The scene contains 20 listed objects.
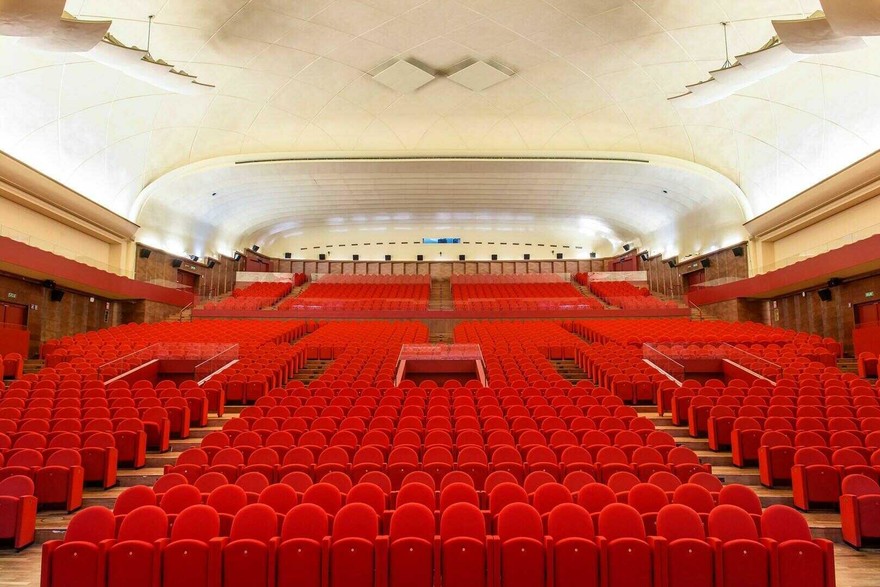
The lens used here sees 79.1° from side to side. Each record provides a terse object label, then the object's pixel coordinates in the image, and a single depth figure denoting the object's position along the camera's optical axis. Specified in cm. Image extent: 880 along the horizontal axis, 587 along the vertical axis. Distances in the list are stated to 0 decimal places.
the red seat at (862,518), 462
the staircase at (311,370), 1149
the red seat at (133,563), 355
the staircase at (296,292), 2347
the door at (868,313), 1295
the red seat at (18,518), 458
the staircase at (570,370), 1135
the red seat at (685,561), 356
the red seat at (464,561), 361
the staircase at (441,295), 2029
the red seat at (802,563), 350
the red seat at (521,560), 360
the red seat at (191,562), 357
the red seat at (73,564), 355
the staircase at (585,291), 2315
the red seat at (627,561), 357
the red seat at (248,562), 358
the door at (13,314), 1287
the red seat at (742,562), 352
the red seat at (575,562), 358
